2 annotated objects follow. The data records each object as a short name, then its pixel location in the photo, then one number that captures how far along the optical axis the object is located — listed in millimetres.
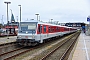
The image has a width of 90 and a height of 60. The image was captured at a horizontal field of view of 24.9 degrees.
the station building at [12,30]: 48781
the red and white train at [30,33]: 20391
